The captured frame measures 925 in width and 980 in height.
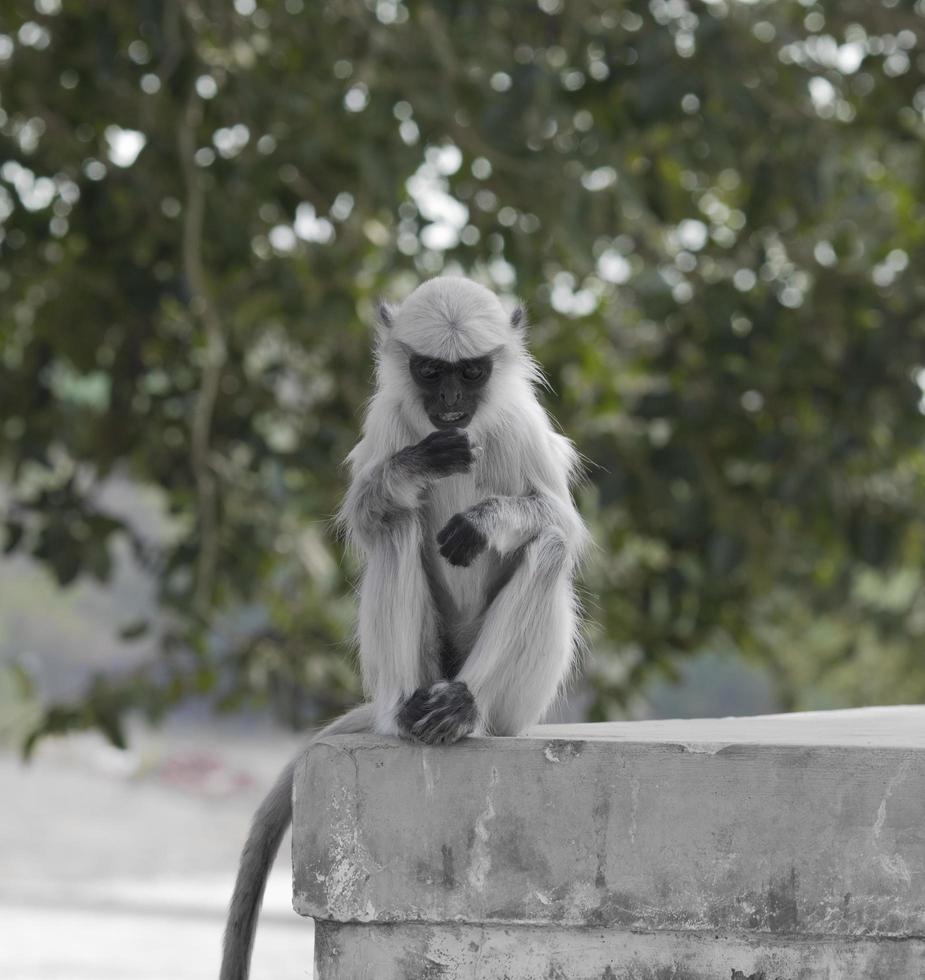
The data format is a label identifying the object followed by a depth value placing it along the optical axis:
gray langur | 6.49
